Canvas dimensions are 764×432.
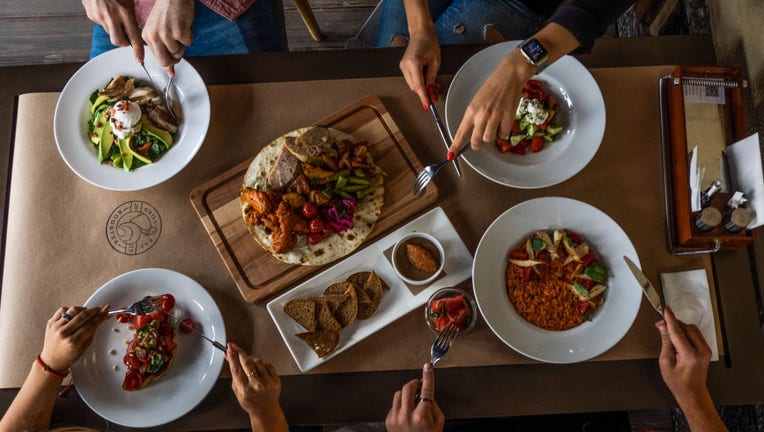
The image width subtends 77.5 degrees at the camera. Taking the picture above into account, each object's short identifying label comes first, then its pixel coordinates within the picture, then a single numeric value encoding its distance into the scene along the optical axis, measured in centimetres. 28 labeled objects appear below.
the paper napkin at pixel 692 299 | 150
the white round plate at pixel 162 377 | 148
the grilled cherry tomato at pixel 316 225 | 161
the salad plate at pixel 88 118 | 161
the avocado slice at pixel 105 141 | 162
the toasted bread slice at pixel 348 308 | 153
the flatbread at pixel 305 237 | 162
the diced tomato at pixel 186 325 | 153
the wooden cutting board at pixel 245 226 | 162
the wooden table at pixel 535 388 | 150
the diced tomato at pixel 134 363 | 146
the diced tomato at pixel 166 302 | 153
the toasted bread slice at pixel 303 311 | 154
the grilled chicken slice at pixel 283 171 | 163
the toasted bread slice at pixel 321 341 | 152
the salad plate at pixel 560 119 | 159
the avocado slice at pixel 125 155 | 161
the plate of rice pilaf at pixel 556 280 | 149
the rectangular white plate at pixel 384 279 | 154
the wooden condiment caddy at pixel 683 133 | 154
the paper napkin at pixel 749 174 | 140
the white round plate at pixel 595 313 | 146
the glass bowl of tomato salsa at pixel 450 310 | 150
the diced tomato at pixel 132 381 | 145
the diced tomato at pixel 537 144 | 161
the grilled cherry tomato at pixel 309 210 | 162
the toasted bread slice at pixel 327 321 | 153
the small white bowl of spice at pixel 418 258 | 156
